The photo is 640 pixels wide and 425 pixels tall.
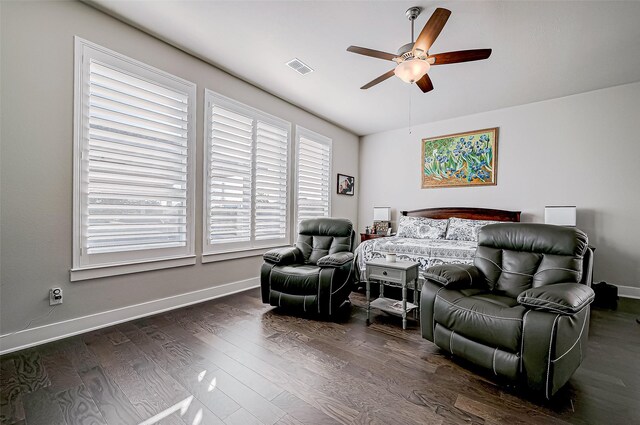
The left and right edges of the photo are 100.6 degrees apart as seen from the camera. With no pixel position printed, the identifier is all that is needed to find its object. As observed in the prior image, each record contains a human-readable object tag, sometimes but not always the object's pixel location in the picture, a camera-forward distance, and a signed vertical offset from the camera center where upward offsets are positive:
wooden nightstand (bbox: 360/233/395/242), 5.58 -0.48
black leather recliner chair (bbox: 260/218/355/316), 2.82 -0.73
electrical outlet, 2.31 -0.79
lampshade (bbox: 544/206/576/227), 3.78 +0.02
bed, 3.43 -0.40
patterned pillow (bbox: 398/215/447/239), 4.55 -0.25
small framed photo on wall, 5.88 +0.63
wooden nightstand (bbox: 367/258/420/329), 2.69 -0.69
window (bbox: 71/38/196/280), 2.49 +0.44
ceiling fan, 2.29 +1.42
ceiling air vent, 3.32 +1.88
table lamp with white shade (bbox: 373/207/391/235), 5.66 -0.15
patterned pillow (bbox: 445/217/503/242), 4.21 -0.24
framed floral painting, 4.78 +1.06
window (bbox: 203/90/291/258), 3.50 +0.47
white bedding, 3.35 -0.50
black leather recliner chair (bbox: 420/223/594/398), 1.60 -0.64
